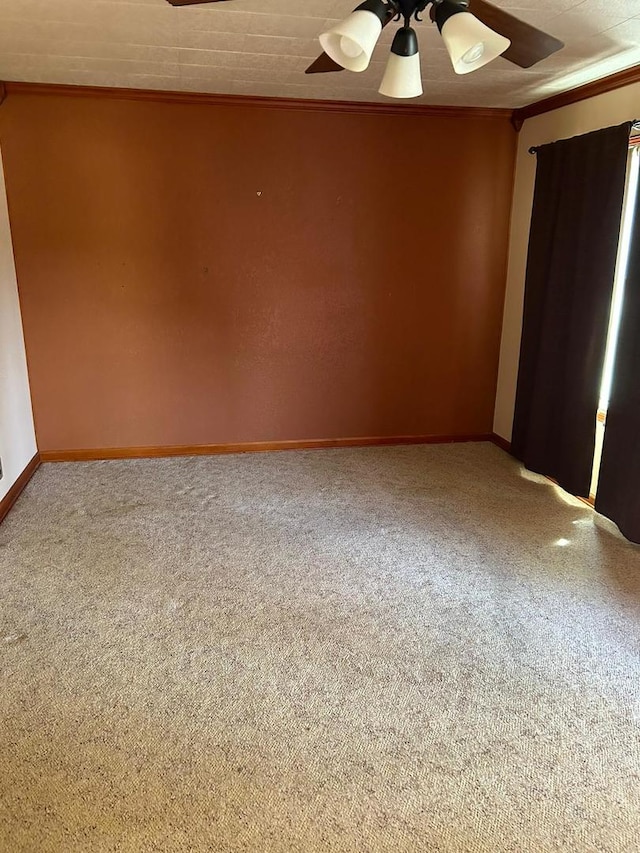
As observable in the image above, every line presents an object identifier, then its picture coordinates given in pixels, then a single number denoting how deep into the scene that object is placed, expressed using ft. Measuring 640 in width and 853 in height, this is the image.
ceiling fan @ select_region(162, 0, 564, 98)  5.29
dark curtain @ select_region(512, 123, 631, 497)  10.23
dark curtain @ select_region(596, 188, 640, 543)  9.59
